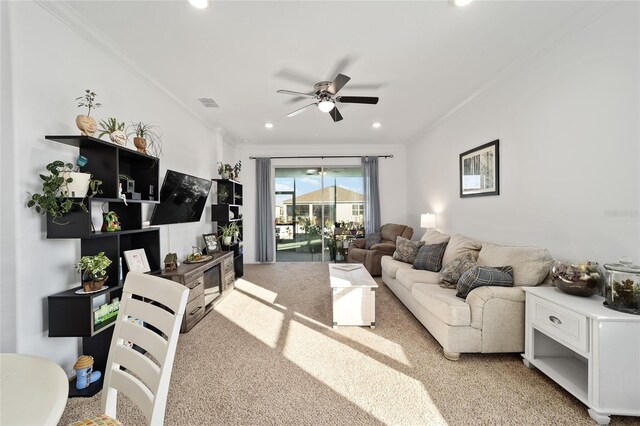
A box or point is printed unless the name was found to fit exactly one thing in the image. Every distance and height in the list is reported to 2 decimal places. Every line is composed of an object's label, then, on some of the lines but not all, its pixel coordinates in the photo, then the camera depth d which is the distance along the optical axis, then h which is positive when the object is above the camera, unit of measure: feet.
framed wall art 10.56 +1.68
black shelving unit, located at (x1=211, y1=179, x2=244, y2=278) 14.94 +0.06
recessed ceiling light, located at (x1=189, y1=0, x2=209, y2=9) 6.03 +4.84
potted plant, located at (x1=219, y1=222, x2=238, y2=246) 14.44 -1.18
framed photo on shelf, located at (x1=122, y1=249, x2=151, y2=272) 7.98 -1.53
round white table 2.33 -1.78
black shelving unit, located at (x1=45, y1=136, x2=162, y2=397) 5.97 -0.55
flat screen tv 10.18 +0.54
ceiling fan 9.51 +4.28
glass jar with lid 5.32 -1.66
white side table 5.18 -2.91
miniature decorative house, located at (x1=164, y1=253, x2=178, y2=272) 9.76 -1.92
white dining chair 3.10 -1.73
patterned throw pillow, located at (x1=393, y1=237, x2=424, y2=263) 13.50 -2.12
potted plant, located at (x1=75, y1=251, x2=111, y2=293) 6.16 -1.37
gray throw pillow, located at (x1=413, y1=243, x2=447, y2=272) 11.77 -2.22
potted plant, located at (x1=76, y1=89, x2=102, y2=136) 6.10 +2.07
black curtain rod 20.07 +4.17
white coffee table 9.52 -3.43
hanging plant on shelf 5.56 +0.43
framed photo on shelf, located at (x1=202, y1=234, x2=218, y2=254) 13.34 -1.63
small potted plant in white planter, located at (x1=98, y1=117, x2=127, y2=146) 6.94 +2.12
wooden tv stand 9.36 -3.06
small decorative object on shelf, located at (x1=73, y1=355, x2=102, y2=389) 6.24 -3.85
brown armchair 16.29 -2.52
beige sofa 7.37 -2.96
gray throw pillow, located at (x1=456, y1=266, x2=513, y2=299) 7.84 -2.10
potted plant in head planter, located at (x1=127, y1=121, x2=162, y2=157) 8.17 +2.74
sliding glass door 20.80 +0.19
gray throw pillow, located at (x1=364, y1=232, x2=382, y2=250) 18.25 -2.13
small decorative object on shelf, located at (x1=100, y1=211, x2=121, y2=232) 6.91 -0.28
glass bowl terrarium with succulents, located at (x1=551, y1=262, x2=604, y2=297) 6.14 -1.70
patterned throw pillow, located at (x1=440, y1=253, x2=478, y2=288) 9.49 -2.22
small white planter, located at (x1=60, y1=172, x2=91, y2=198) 5.78 +0.58
